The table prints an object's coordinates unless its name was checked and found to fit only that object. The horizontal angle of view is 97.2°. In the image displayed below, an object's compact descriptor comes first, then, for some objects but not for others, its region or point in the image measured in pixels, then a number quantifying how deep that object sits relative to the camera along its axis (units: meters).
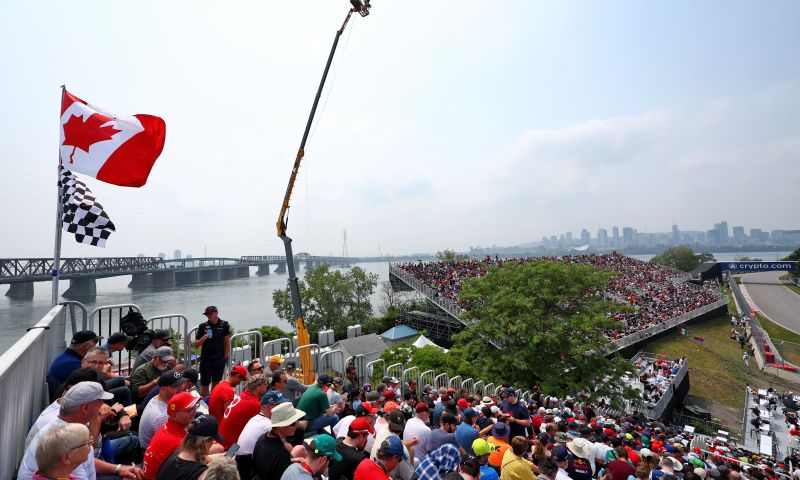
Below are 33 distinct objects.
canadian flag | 6.64
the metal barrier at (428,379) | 11.80
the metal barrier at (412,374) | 11.00
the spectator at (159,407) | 3.73
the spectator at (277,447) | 3.41
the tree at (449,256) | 62.56
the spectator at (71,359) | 4.39
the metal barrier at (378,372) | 13.98
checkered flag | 6.64
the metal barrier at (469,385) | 12.32
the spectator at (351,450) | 3.71
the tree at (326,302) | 34.56
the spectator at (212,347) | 6.35
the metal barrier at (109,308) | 5.94
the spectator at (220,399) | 4.54
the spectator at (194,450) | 2.74
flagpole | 5.96
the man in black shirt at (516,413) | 6.81
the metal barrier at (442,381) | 11.93
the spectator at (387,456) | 3.45
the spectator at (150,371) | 4.71
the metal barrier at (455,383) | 11.77
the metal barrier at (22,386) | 3.11
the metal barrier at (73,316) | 5.77
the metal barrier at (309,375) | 10.62
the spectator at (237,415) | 4.12
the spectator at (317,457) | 3.07
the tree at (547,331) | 16.58
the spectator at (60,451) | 2.16
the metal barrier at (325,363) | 8.59
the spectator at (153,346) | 5.42
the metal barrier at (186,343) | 6.50
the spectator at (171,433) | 3.06
